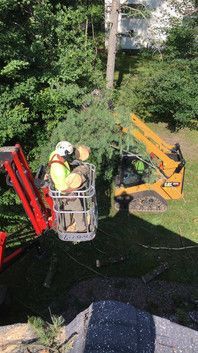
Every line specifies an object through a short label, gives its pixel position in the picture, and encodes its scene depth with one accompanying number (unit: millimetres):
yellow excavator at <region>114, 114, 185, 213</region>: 12781
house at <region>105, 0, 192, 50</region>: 24123
